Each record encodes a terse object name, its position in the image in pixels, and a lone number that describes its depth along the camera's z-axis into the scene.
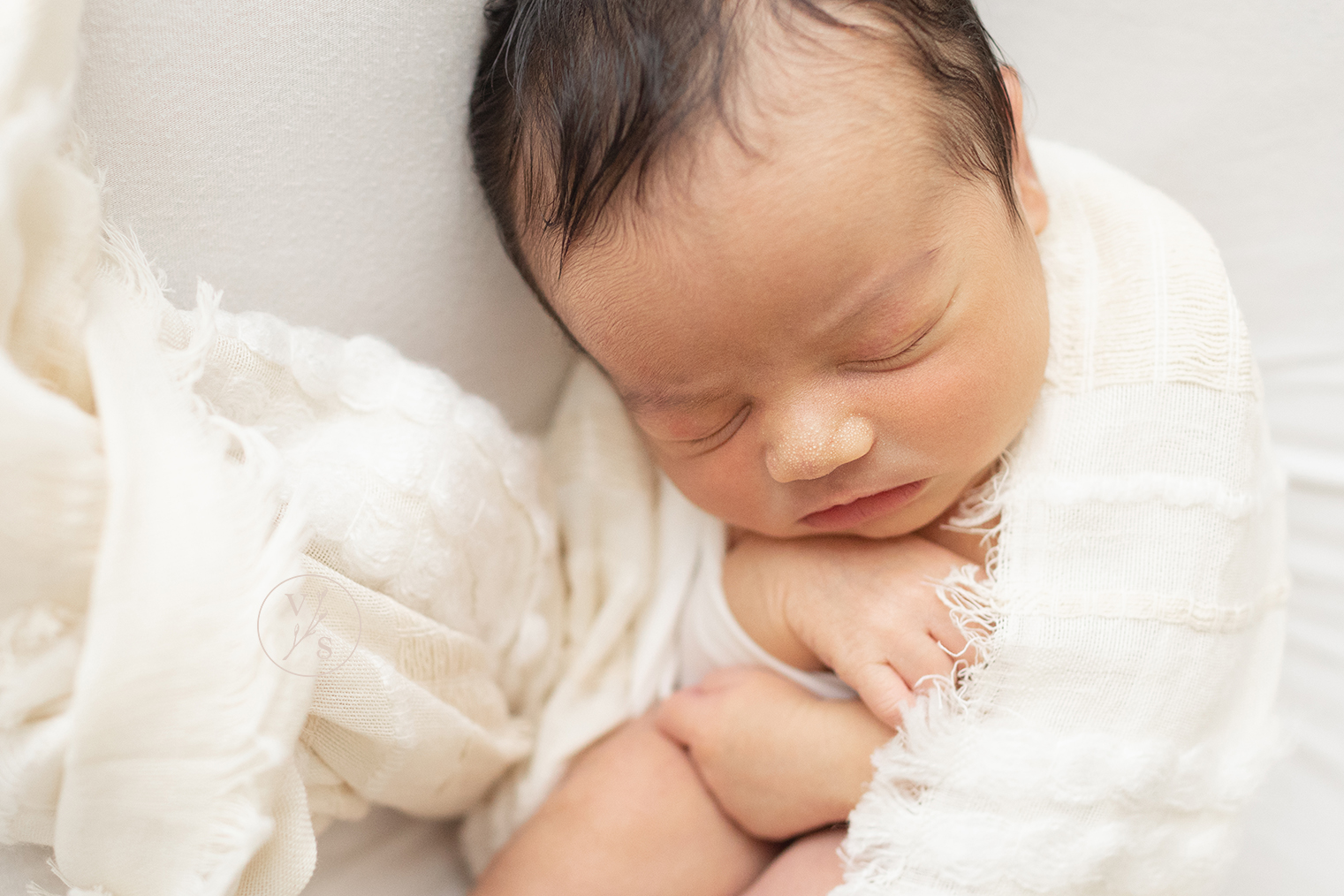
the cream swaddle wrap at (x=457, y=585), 0.38
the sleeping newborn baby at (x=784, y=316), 0.40
